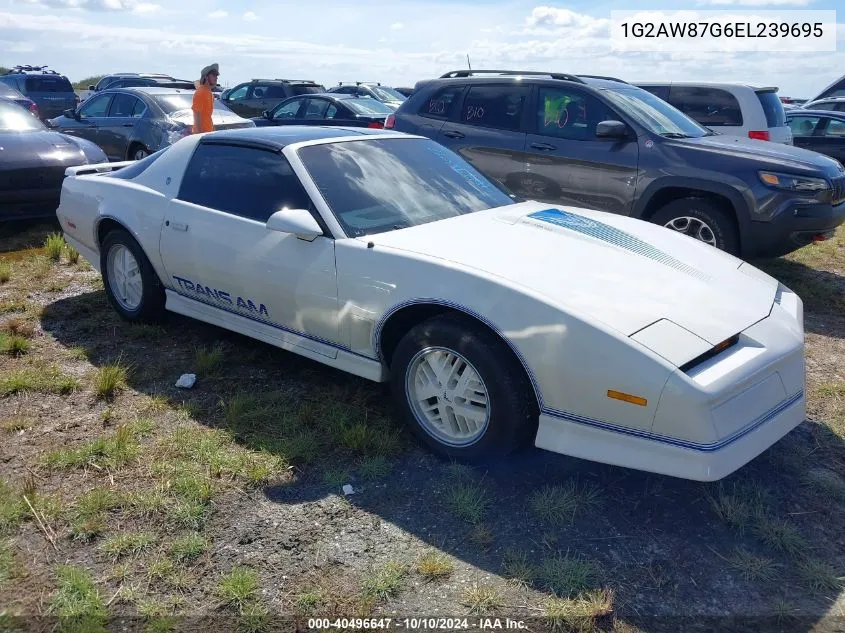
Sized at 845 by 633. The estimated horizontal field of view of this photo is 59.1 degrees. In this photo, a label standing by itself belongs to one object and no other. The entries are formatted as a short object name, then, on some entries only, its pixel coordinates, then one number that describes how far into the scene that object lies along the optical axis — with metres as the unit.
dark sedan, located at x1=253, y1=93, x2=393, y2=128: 13.37
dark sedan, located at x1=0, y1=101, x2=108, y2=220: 7.41
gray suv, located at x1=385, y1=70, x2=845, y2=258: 6.02
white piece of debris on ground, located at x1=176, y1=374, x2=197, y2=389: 4.24
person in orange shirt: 8.57
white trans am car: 2.85
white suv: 8.81
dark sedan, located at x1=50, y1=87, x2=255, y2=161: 10.54
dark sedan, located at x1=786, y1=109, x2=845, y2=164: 11.79
